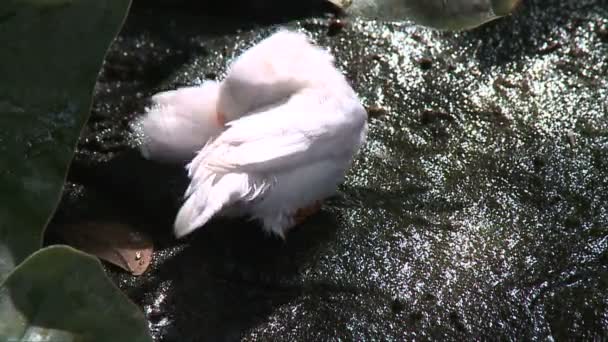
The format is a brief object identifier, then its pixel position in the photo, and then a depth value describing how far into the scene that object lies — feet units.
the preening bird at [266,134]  5.04
